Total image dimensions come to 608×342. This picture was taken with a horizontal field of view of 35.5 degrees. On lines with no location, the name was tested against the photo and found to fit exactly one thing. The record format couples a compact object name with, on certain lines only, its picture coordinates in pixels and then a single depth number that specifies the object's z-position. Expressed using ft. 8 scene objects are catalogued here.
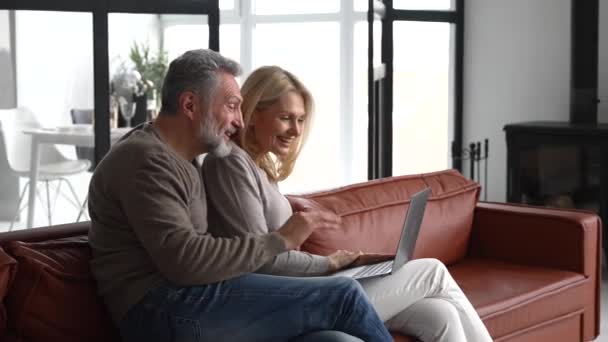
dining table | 14.52
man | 7.42
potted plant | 15.56
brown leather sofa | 8.13
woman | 8.91
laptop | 8.91
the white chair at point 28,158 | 14.23
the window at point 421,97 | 20.68
